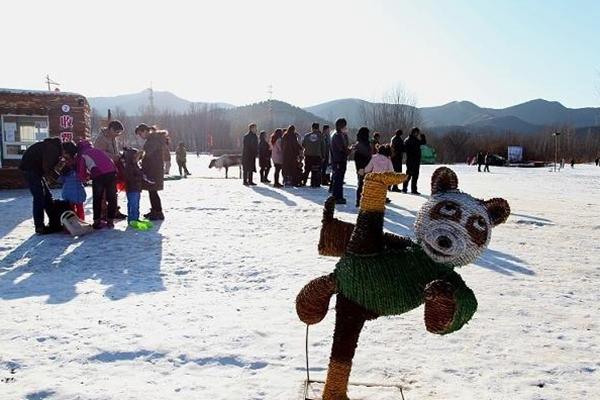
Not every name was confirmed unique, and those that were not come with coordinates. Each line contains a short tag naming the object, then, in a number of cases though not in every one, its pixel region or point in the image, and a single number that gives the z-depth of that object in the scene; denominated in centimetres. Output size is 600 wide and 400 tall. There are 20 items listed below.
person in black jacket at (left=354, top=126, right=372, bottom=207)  1027
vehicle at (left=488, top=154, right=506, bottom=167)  4415
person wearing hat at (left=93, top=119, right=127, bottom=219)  825
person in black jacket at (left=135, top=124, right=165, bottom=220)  871
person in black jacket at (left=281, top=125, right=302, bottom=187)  1421
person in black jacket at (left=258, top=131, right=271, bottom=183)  1578
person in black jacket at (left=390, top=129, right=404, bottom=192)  1356
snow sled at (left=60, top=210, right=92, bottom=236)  764
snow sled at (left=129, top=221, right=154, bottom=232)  820
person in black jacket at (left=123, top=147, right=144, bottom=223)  832
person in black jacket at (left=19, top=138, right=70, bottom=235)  778
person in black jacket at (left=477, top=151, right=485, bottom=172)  3088
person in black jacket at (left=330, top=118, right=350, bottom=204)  1054
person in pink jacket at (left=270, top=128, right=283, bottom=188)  1478
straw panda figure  224
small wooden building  1453
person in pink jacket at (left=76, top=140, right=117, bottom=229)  789
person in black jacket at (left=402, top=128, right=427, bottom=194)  1310
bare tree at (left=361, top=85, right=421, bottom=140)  5300
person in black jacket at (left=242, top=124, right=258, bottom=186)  1454
